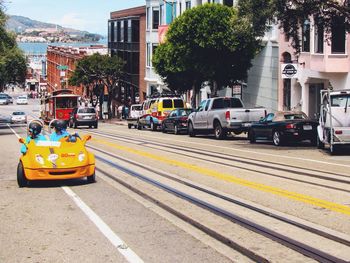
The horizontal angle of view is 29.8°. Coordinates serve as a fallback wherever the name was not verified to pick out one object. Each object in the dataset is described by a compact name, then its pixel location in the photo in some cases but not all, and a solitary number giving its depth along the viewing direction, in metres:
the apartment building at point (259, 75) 41.31
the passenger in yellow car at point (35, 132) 14.66
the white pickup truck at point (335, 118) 20.69
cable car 59.72
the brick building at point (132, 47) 75.25
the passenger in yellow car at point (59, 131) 14.71
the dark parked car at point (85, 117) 52.69
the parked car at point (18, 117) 70.88
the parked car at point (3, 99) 134.73
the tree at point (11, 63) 48.58
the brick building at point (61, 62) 110.62
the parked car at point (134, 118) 49.15
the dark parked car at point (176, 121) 36.59
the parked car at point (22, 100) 134.88
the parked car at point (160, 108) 42.25
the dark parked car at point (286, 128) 25.00
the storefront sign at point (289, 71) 29.02
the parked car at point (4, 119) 76.00
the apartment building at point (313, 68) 32.44
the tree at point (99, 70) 73.75
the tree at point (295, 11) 24.17
